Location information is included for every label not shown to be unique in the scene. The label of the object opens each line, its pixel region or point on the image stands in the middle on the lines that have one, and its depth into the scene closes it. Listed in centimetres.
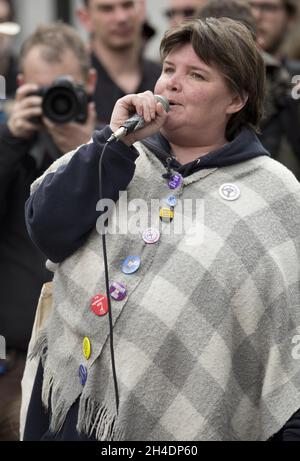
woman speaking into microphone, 504
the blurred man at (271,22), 886
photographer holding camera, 685
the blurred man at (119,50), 896
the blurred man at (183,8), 949
